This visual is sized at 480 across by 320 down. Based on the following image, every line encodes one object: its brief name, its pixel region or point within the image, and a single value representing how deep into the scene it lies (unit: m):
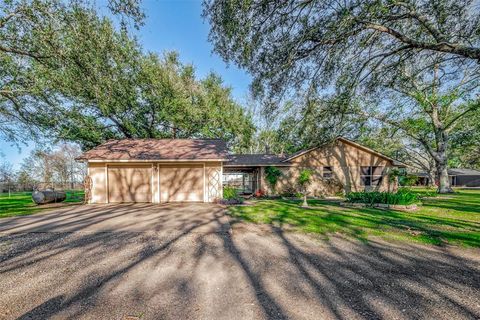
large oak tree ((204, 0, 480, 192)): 5.56
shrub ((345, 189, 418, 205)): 11.04
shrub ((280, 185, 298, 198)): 18.11
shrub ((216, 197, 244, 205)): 12.49
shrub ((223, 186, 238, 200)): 13.16
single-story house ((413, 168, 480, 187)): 41.87
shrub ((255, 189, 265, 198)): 18.17
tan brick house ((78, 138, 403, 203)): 13.27
